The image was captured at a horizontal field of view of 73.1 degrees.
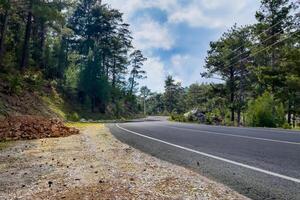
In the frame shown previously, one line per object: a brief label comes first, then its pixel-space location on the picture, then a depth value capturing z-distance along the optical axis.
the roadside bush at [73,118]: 20.83
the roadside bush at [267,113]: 15.34
